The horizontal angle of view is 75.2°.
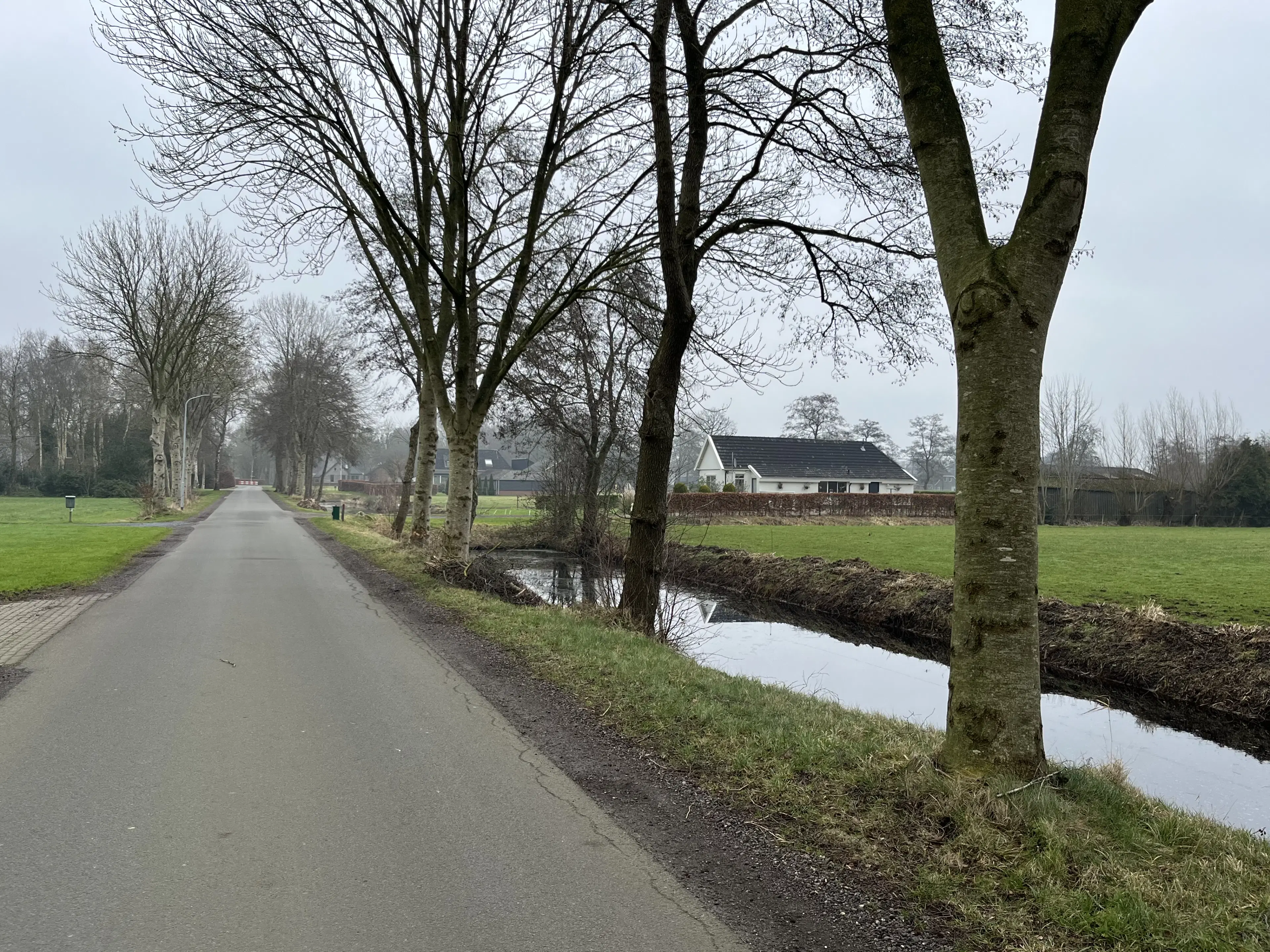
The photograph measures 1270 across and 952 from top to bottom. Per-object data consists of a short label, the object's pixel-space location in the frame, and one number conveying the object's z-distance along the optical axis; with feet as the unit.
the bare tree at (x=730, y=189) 29.66
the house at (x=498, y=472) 318.65
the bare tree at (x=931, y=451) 306.35
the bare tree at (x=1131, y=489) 159.84
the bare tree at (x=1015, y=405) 15.14
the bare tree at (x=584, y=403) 74.49
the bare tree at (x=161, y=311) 111.86
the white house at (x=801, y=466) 211.00
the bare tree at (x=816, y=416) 269.64
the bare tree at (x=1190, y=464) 156.97
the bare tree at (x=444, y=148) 38.75
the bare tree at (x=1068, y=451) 164.45
